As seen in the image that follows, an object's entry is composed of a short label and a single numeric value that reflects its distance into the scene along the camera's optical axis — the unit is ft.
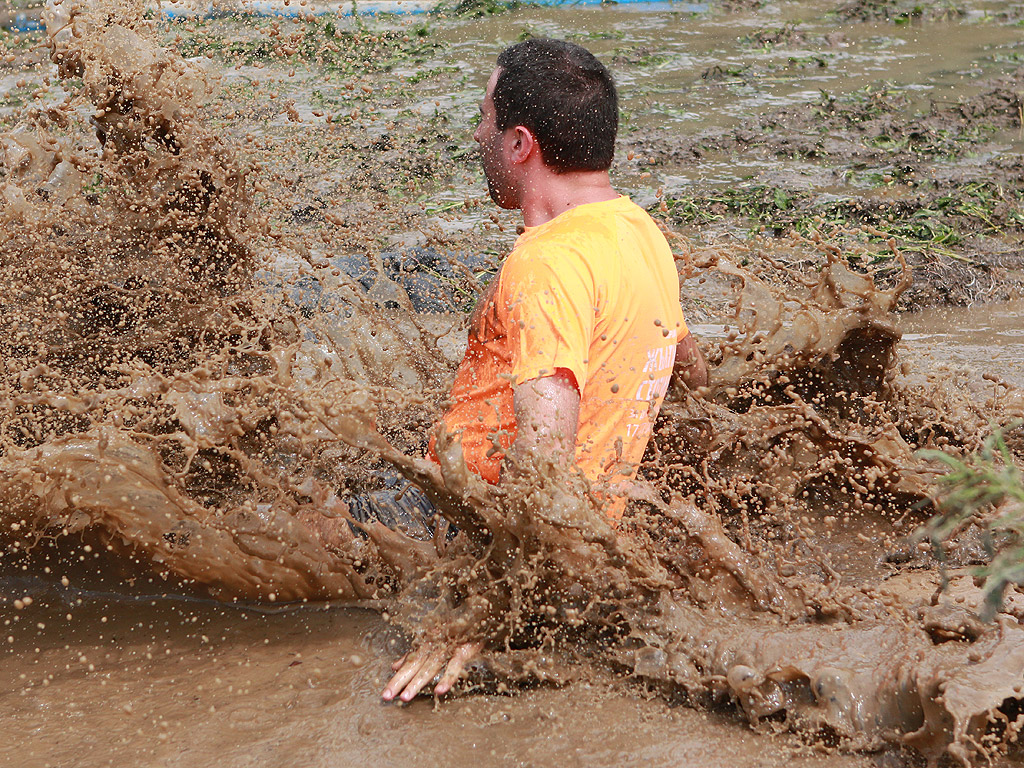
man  18.78
